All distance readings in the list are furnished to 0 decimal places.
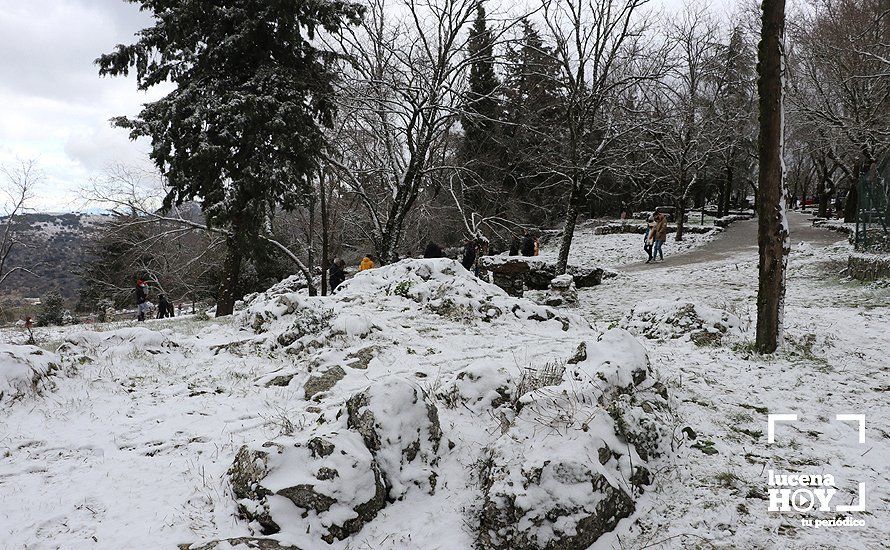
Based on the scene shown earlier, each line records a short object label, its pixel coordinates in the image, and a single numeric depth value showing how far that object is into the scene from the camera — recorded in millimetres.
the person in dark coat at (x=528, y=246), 18016
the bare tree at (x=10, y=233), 22484
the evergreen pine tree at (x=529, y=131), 22703
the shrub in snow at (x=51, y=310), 27847
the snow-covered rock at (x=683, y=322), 7340
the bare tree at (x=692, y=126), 22250
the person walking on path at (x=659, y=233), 18595
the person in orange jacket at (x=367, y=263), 16812
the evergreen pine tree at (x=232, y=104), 12453
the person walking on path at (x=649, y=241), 19708
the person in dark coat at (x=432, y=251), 14625
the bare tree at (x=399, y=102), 14109
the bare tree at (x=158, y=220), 15193
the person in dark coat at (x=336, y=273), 15578
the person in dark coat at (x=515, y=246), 18484
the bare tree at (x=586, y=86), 14484
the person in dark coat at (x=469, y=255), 14898
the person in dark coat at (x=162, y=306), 23616
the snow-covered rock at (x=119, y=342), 7035
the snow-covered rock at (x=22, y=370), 5262
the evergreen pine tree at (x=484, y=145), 24250
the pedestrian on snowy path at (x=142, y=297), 18625
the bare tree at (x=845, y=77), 15656
